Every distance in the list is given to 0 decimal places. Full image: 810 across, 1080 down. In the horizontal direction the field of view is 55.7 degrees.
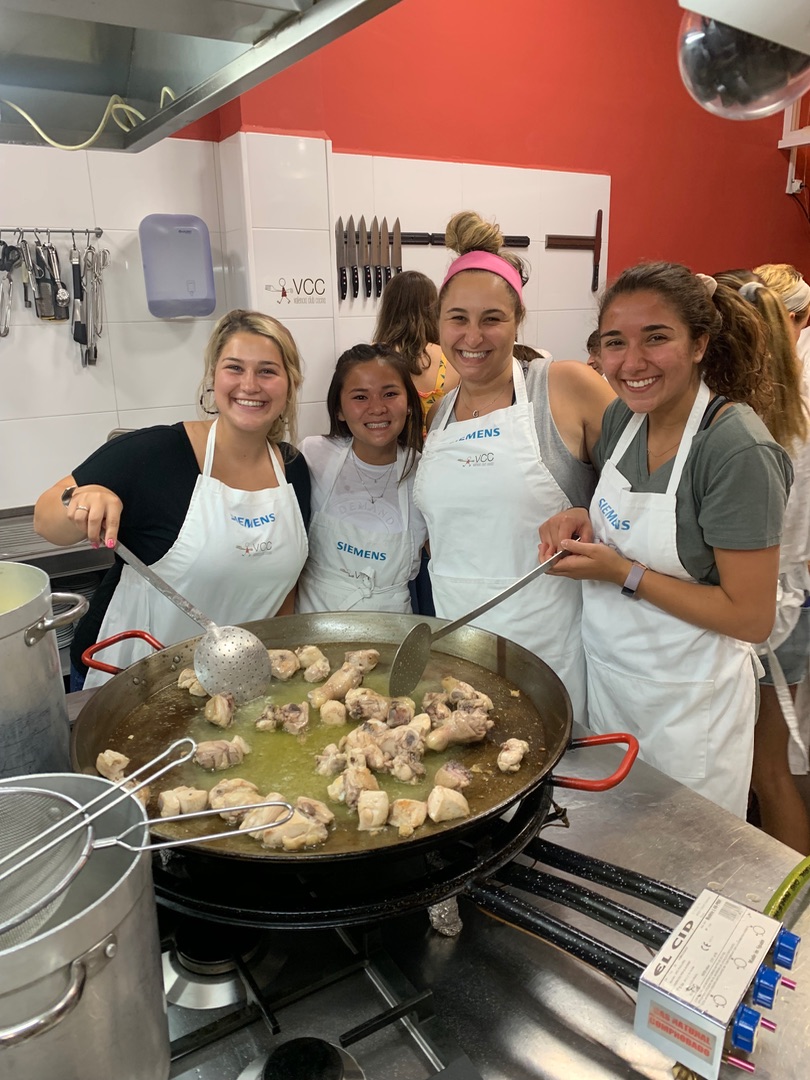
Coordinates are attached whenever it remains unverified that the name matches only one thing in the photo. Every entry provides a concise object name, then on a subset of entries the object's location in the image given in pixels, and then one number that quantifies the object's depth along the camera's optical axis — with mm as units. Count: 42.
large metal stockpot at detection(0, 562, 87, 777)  917
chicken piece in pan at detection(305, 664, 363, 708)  1434
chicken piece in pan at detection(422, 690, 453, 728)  1361
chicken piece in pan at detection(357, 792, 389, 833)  1084
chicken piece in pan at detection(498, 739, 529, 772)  1216
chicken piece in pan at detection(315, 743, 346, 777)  1229
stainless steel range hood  1079
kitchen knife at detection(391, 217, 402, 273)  3846
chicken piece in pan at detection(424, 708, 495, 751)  1289
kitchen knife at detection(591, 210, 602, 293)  4605
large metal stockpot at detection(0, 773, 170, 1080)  557
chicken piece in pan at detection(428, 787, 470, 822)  1078
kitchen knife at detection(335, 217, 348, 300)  3709
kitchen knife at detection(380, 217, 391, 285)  3816
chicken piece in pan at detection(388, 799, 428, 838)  1062
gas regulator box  732
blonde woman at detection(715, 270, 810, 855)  2398
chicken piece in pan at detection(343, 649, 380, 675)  1530
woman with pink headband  1879
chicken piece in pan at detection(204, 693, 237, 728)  1348
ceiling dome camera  889
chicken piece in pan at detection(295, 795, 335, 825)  1080
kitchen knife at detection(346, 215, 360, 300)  3717
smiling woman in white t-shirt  2164
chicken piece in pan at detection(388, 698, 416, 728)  1359
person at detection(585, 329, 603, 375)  2716
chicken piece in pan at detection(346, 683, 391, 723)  1378
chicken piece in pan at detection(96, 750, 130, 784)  1140
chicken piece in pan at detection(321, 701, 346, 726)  1391
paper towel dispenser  3295
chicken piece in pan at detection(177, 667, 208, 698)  1446
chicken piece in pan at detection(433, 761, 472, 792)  1180
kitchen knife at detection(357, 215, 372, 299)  3754
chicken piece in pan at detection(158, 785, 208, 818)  1074
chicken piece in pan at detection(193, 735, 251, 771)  1229
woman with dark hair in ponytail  1507
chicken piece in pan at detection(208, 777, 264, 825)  1091
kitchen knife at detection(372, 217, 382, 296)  3795
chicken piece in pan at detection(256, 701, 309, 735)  1364
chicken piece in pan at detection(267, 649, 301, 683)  1536
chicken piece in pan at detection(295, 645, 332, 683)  1523
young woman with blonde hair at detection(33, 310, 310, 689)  1876
